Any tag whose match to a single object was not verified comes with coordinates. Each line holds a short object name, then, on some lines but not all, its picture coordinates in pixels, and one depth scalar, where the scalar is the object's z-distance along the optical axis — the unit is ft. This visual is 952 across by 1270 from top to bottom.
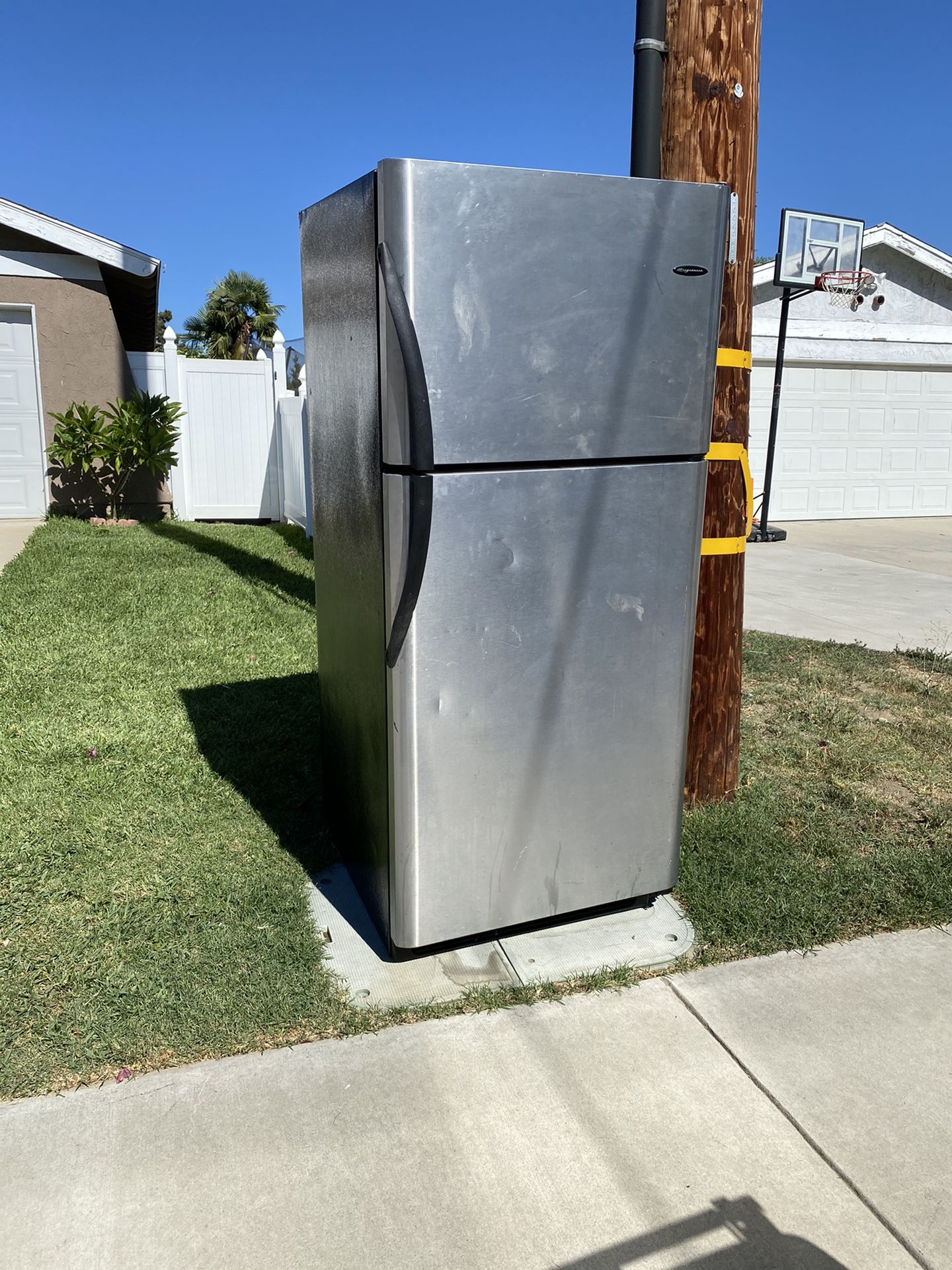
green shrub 35.24
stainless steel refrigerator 8.00
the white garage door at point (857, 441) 46.60
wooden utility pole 11.24
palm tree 131.85
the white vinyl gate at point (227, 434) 40.16
